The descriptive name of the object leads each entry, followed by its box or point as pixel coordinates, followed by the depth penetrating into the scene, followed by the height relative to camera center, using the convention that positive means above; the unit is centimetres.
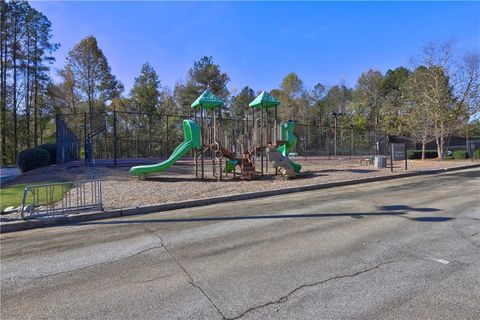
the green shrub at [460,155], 2959 -16
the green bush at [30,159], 1767 -5
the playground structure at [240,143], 1416 +61
